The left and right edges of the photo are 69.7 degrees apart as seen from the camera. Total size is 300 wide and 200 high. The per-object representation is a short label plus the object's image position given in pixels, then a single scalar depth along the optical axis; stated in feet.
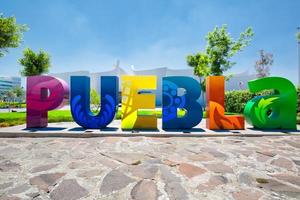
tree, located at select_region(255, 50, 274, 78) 153.17
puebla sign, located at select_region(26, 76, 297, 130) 31.27
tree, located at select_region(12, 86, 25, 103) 295.58
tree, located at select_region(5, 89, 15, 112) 265.21
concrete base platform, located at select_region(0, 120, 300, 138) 27.86
